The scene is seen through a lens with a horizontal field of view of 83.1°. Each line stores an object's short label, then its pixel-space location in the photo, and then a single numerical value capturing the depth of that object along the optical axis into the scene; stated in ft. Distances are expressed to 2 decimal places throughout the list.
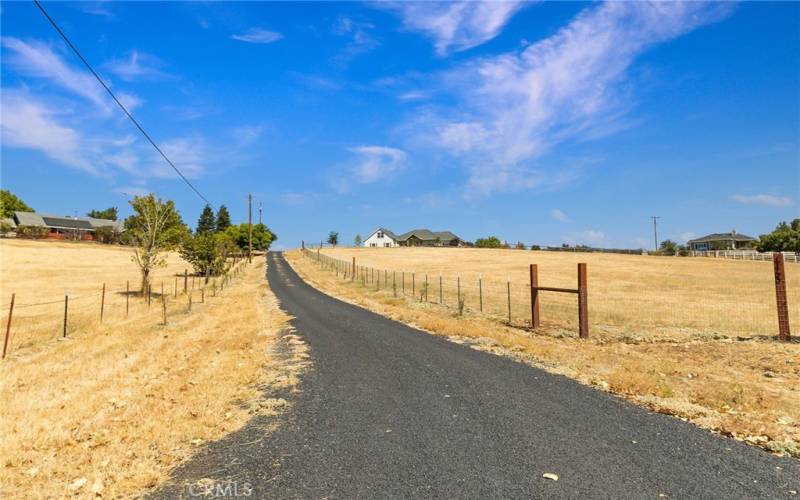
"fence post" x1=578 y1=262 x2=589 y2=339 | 50.71
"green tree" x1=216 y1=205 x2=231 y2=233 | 452.76
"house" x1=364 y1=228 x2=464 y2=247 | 461.78
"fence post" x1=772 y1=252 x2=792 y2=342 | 44.27
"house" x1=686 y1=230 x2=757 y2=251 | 394.46
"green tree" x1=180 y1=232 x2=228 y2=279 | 154.40
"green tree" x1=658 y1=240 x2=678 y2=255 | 275.22
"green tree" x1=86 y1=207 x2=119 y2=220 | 512.63
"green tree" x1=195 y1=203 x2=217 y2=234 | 455.63
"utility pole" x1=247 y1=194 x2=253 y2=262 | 233.39
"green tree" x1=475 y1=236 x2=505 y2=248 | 390.54
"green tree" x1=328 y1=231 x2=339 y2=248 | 469.16
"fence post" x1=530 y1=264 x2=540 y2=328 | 56.47
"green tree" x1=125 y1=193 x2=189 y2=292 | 108.37
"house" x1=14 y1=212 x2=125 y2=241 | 317.22
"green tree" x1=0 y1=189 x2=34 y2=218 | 332.23
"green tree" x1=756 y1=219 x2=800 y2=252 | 290.97
